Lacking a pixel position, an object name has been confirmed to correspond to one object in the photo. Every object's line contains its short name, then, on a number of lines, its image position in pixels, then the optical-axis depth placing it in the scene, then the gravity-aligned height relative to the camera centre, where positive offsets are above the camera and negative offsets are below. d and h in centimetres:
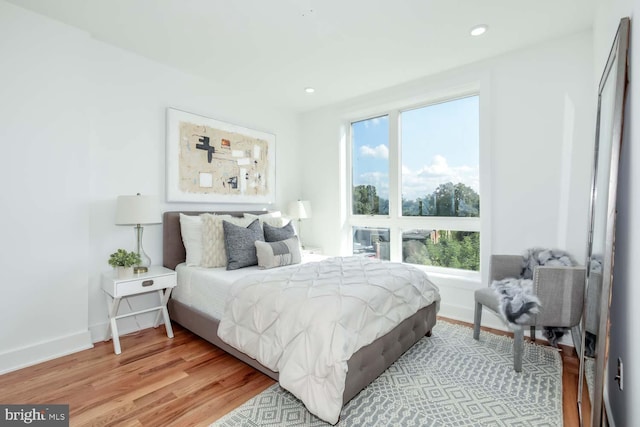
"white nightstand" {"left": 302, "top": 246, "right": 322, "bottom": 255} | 411 -66
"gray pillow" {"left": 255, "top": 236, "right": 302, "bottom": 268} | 289 -49
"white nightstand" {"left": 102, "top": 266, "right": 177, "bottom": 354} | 251 -75
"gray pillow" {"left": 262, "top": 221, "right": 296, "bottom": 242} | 327 -33
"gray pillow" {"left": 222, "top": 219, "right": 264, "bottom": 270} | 289 -42
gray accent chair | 213 -62
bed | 181 -98
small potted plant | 258 -53
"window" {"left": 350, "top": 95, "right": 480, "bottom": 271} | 344 +27
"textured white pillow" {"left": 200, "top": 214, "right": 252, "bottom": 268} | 296 -41
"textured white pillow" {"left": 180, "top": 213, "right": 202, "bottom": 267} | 303 -37
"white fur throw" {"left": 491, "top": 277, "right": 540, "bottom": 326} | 214 -67
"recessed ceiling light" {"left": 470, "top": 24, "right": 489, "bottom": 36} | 254 +151
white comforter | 163 -72
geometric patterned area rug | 174 -120
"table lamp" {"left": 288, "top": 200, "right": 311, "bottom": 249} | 429 -9
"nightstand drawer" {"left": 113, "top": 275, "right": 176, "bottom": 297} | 249 -73
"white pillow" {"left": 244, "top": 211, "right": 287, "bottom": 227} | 352 -19
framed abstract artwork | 327 +48
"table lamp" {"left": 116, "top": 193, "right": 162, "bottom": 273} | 263 -10
